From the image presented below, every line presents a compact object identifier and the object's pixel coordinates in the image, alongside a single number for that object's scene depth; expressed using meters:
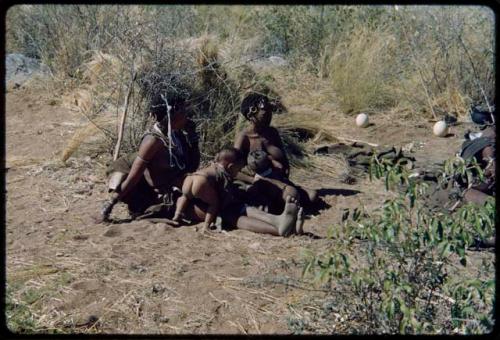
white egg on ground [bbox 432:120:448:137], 8.64
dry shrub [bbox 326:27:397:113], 9.60
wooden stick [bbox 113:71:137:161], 6.44
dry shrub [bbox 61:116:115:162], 7.00
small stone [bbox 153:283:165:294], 4.21
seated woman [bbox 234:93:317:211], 5.92
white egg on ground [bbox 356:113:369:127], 9.04
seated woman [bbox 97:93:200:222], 5.36
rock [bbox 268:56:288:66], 10.48
